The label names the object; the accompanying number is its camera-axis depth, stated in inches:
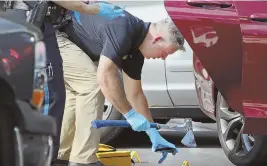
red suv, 362.9
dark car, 231.8
